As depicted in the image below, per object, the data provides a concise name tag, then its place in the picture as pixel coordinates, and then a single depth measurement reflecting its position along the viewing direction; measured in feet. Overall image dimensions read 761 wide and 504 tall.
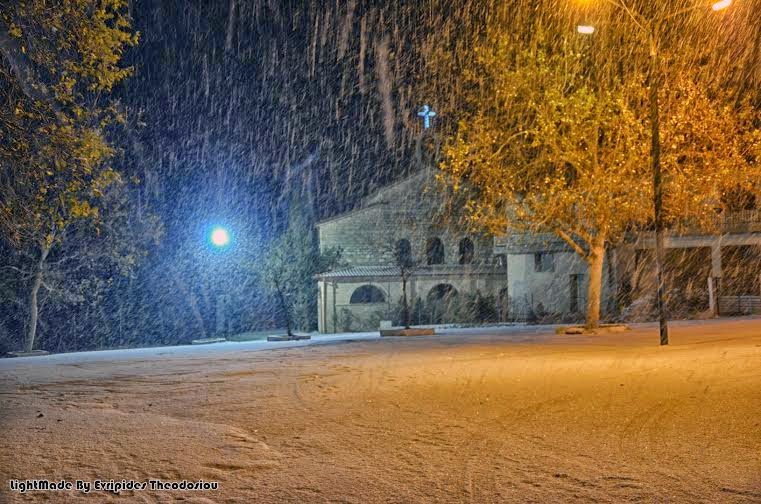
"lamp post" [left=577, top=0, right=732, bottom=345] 60.23
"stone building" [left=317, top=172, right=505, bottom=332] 136.77
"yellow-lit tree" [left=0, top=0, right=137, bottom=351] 38.17
